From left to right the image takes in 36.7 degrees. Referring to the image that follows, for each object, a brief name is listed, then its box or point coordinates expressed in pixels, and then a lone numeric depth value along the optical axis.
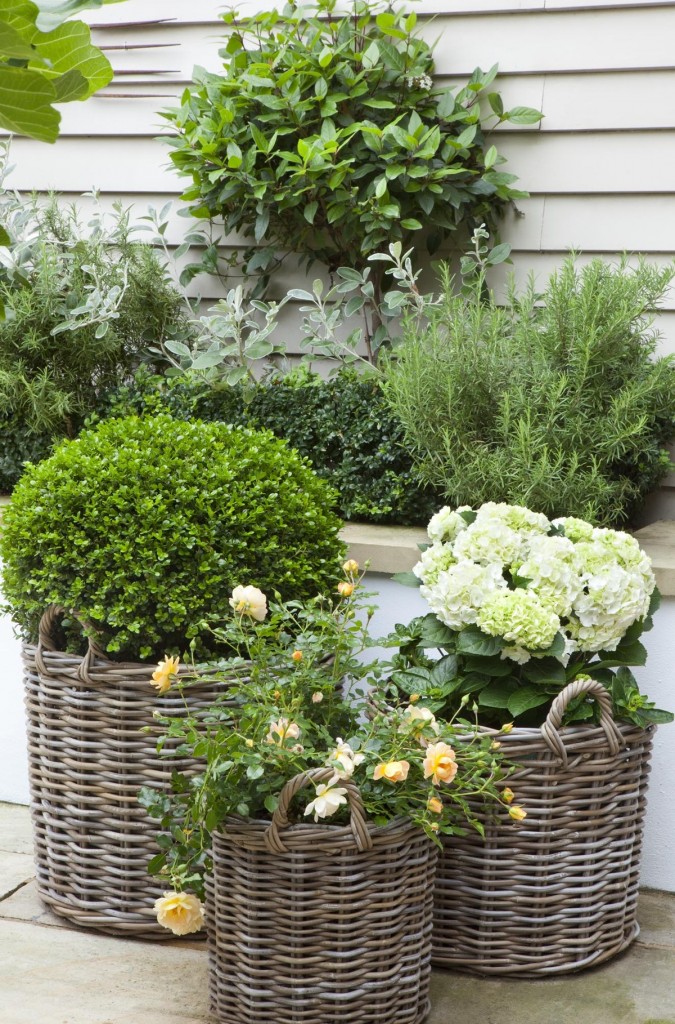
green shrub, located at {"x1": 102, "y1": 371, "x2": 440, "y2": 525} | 2.90
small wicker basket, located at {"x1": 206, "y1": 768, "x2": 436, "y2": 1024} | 1.81
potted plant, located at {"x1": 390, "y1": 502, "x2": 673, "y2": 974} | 2.02
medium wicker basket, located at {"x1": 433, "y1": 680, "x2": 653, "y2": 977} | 2.03
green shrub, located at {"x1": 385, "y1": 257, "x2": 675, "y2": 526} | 2.56
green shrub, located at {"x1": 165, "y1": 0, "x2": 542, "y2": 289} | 3.11
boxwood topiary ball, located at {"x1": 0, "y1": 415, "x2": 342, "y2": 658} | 2.15
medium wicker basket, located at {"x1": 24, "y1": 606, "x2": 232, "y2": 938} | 2.18
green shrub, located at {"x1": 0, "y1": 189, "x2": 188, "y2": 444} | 3.17
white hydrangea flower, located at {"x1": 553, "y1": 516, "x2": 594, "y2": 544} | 2.17
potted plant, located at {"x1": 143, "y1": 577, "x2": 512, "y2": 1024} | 1.79
